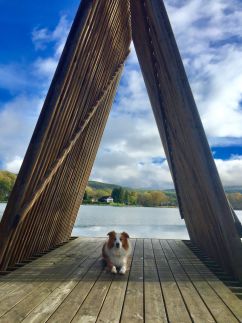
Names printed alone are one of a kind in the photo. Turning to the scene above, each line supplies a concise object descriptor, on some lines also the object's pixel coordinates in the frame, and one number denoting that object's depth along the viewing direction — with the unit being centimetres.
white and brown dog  469
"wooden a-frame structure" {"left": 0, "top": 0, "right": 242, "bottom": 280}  447
